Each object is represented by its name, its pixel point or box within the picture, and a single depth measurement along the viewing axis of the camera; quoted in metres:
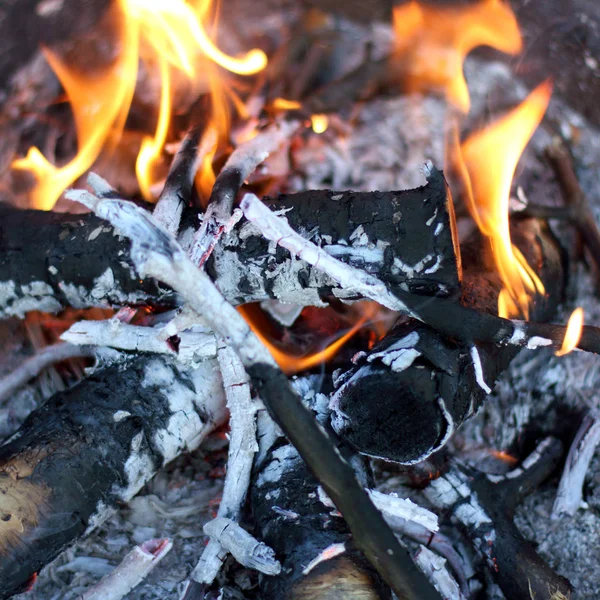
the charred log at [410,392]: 0.94
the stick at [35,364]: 1.08
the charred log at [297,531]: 0.94
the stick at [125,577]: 0.98
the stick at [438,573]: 0.99
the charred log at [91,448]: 0.96
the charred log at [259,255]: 0.97
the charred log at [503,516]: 1.00
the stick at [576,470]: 1.05
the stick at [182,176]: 1.03
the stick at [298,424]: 0.92
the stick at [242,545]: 0.96
